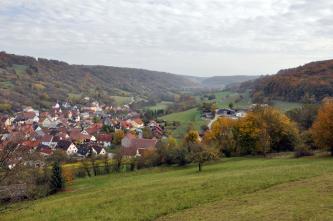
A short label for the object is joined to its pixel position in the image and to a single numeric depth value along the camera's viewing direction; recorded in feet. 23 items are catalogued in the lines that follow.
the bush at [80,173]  191.01
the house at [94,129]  374.92
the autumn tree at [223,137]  188.96
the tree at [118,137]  325.01
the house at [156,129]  336.41
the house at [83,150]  279.94
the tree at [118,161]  193.19
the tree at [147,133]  332.04
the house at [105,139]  320.09
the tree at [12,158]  93.86
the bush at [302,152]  144.05
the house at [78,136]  342.44
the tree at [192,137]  205.87
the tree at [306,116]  228.02
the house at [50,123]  458.09
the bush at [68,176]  161.64
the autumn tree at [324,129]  132.67
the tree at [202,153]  153.28
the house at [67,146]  302.21
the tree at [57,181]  142.31
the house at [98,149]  274.16
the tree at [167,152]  177.58
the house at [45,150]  275.82
